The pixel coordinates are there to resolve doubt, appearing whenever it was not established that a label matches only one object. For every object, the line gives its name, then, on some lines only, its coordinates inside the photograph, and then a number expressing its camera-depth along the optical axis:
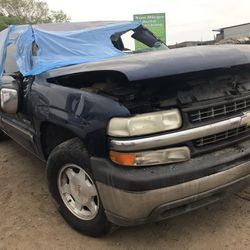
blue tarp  2.93
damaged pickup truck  1.85
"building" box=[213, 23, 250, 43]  23.83
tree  36.07
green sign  12.23
